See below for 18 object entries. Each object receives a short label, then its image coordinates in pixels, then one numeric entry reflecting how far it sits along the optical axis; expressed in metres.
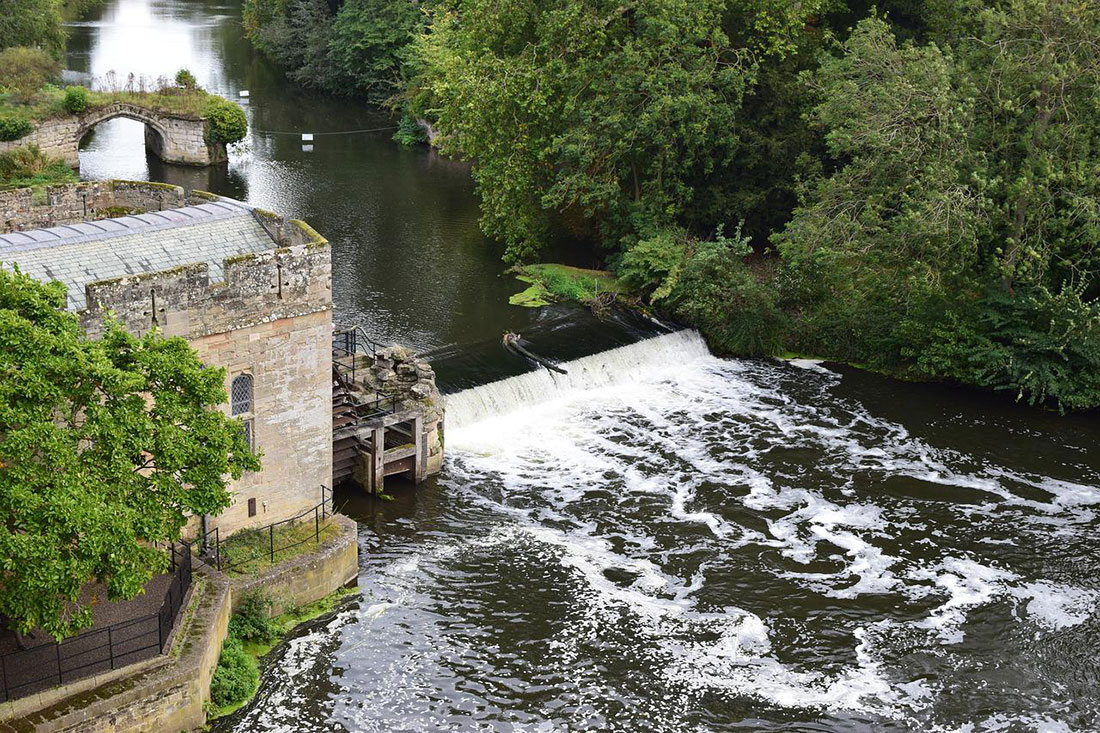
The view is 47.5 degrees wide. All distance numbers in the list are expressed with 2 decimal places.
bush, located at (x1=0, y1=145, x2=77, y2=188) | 59.38
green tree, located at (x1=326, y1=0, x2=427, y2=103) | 82.06
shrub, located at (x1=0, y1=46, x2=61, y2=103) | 64.62
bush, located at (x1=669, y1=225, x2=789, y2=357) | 45.00
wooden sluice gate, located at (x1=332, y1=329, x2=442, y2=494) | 32.62
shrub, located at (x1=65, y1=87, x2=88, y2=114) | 63.19
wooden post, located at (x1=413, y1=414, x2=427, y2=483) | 33.52
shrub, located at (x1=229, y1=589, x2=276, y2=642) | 25.67
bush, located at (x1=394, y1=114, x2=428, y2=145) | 75.88
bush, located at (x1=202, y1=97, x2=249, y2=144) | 67.31
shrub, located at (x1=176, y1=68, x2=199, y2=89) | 70.81
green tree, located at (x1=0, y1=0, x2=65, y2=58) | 74.06
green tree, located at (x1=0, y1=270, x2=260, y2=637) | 19.50
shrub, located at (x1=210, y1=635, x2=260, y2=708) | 23.84
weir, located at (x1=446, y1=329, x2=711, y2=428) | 38.09
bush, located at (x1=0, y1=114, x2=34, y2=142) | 59.84
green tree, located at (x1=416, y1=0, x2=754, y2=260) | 47.03
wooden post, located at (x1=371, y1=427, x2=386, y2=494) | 32.59
